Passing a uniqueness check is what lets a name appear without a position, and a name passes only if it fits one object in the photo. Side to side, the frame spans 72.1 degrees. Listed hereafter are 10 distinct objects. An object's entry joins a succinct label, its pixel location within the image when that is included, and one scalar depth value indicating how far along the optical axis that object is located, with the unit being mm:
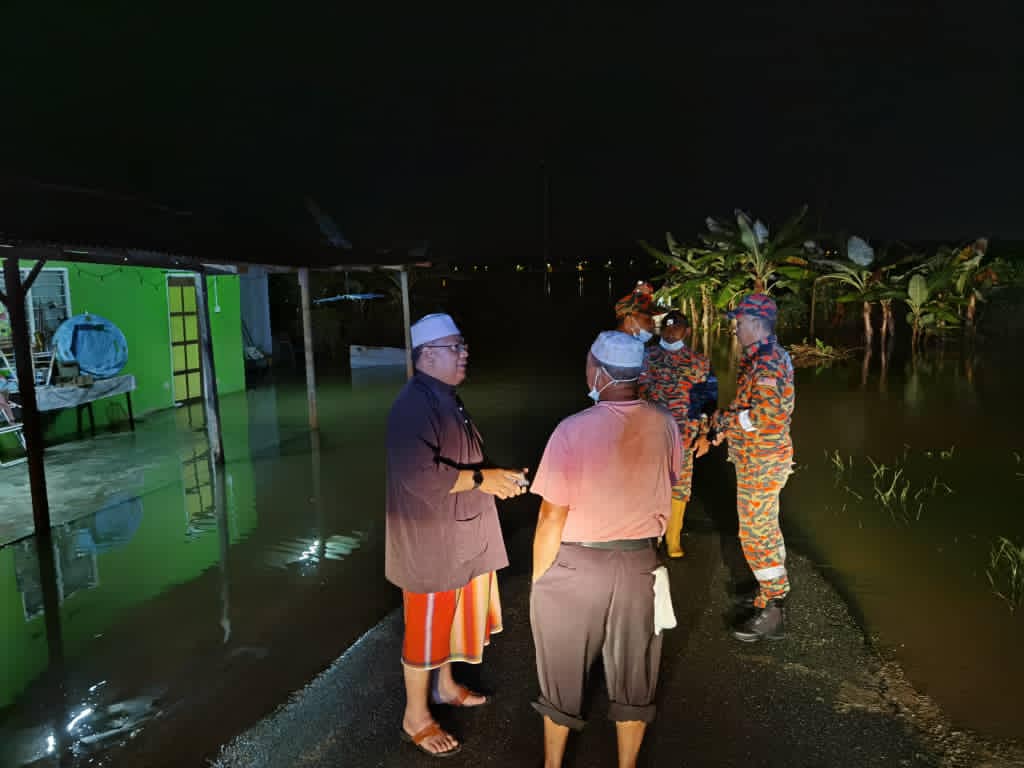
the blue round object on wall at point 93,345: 9664
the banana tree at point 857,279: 16328
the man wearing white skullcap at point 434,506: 2809
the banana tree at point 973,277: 16594
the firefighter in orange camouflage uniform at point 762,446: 3682
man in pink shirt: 2439
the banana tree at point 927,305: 16031
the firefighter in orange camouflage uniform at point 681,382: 4559
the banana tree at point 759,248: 15727
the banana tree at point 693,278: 17859
